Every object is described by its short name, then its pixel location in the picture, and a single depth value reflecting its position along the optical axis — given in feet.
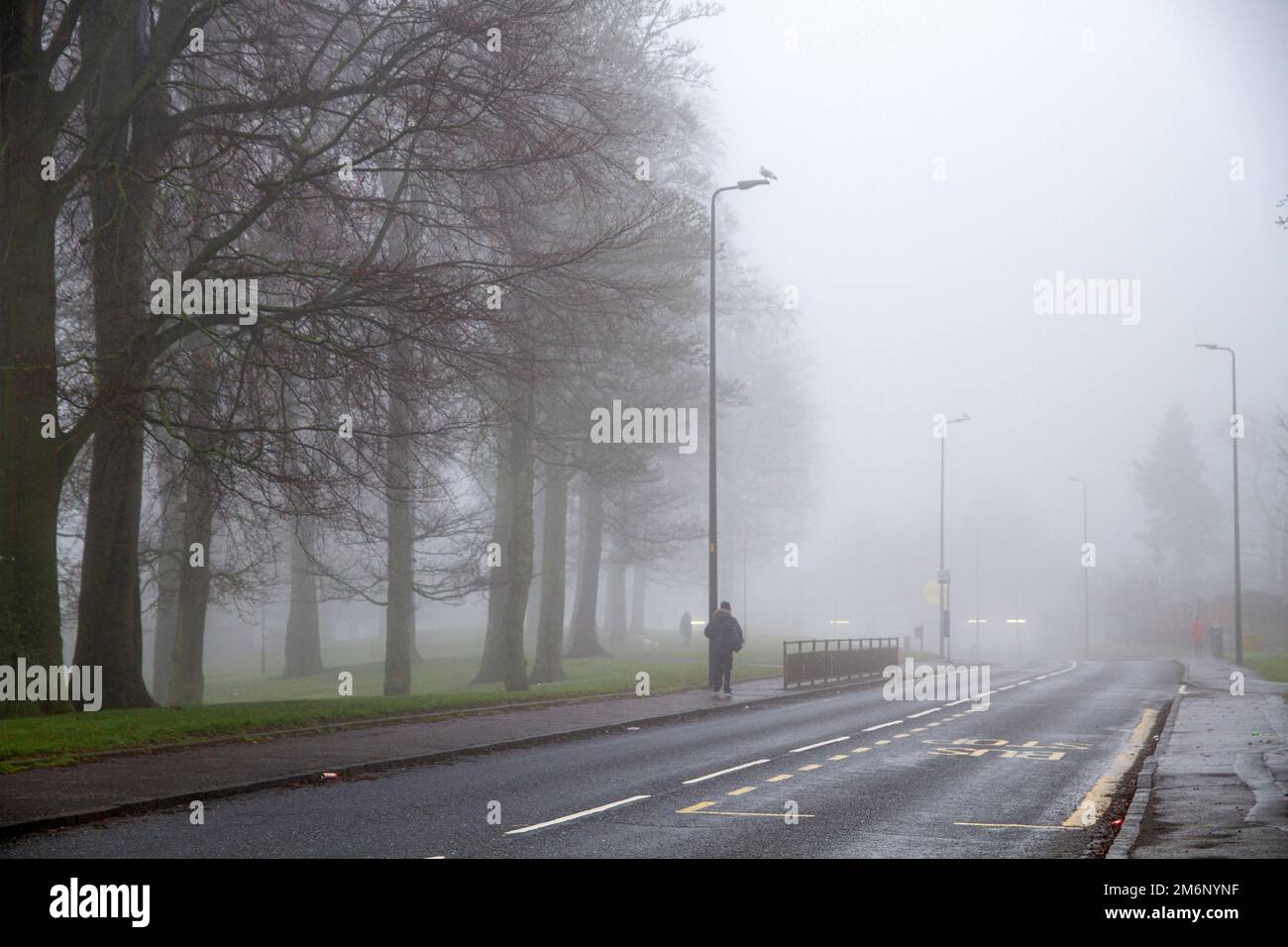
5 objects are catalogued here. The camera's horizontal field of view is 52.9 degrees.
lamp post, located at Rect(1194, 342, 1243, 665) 154.92
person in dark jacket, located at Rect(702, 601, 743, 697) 90.79
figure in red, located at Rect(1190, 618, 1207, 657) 189.88
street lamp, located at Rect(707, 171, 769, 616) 91.91
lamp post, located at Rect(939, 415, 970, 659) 165.02
